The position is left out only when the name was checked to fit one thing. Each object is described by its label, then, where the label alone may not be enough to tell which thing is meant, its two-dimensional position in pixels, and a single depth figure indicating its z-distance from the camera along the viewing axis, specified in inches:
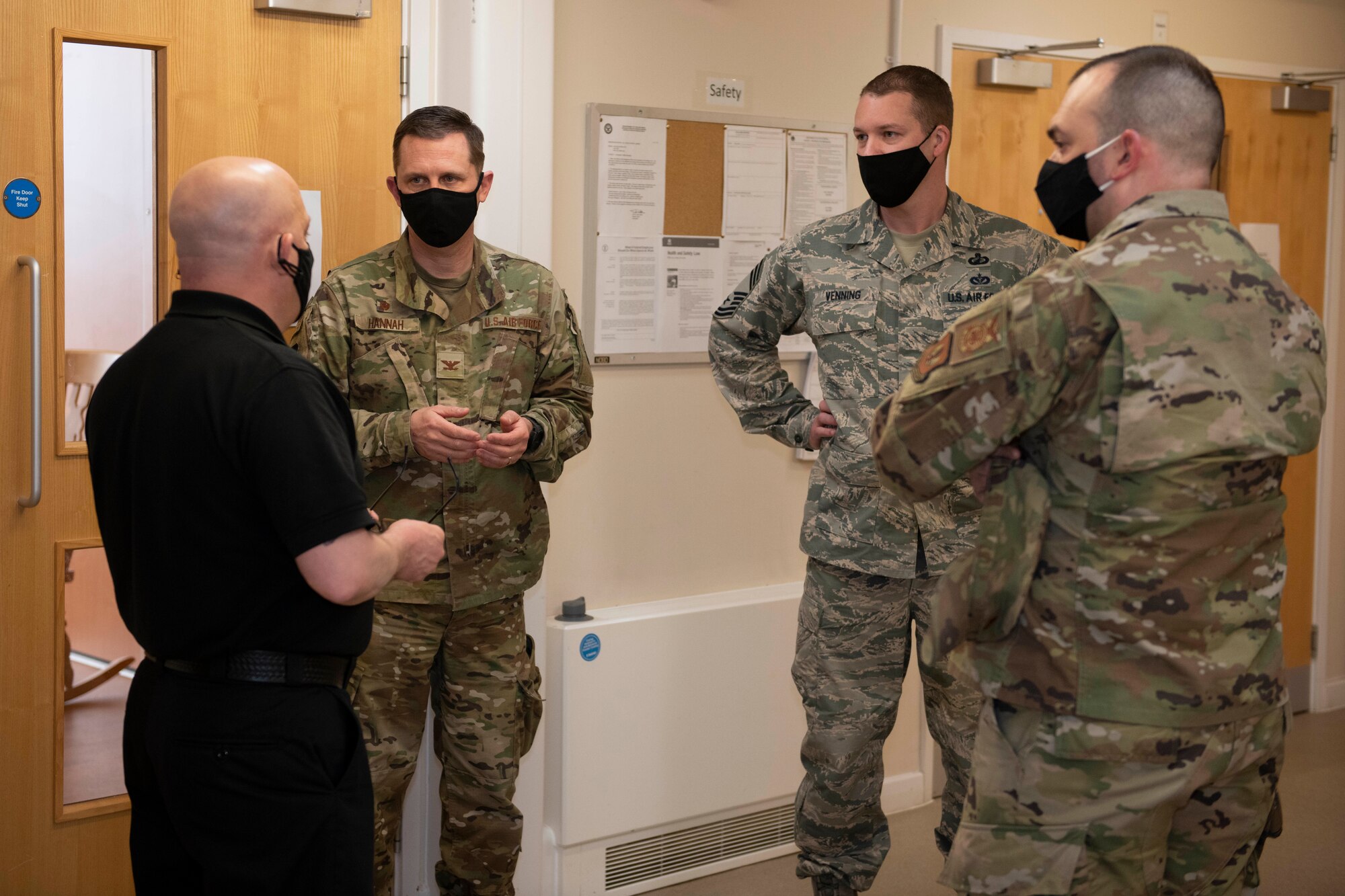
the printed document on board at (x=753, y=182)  124.0
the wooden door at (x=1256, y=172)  141.3
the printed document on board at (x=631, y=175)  115.7
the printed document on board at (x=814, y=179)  128.3
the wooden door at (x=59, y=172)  92.6
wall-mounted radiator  114.1
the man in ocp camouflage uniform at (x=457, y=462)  91.8
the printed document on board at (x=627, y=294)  117.3
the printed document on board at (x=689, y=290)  121.1
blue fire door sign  91.9
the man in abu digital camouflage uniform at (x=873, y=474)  94.3
